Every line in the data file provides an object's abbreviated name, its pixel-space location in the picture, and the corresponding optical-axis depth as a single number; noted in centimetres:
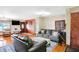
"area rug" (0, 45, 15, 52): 240
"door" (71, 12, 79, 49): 247
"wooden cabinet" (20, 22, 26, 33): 595
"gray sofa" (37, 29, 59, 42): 339
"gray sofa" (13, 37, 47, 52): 157
